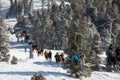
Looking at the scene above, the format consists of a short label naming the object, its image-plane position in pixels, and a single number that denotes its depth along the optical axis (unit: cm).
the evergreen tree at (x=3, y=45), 5070
